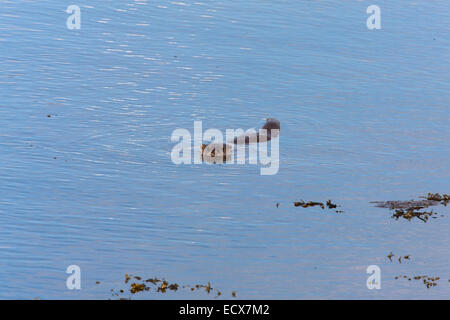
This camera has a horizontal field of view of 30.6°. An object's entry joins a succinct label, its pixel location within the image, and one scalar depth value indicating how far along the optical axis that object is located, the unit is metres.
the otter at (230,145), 19.55
